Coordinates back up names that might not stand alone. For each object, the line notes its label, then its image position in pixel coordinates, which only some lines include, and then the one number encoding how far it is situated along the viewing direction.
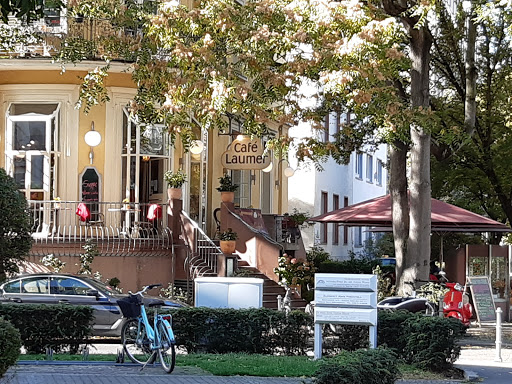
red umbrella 21.58
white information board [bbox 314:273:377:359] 13.90
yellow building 23.03
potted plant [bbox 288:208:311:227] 28.42
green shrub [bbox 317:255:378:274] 30.84
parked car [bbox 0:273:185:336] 17.22
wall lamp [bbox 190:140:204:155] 24.06
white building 39.12
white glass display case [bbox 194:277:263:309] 16.39
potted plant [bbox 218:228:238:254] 23.50
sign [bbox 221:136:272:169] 24.76
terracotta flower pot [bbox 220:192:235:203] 25.66
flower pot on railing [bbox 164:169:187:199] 23.89
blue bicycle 12.50
